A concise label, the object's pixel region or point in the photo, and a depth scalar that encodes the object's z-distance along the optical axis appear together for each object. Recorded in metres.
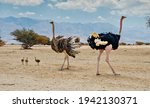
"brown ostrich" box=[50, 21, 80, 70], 17.52
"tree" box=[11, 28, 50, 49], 41.91
